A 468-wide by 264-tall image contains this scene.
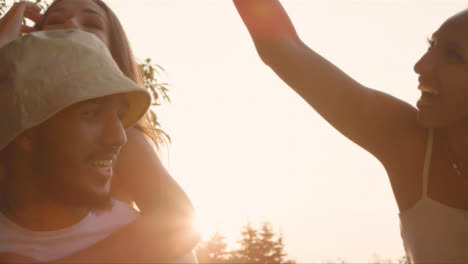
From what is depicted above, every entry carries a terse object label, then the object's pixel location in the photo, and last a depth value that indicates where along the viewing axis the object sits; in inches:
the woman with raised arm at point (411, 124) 85.7
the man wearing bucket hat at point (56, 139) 70.7
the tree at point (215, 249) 1689.2
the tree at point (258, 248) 1644.9
